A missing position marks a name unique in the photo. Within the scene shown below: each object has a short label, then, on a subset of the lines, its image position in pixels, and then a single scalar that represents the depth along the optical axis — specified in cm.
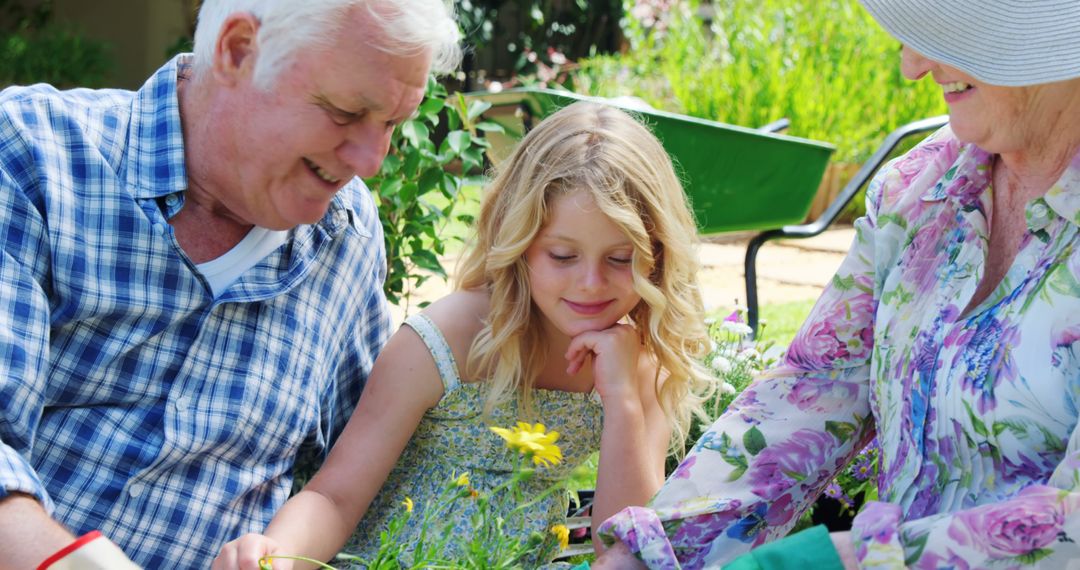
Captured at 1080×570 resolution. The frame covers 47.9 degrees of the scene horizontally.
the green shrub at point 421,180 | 308
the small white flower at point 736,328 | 281
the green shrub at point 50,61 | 944
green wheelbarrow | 374
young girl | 212
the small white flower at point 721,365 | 271
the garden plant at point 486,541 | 158
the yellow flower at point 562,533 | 178
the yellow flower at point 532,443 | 158
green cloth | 143
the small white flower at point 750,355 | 283
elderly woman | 144
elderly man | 177
